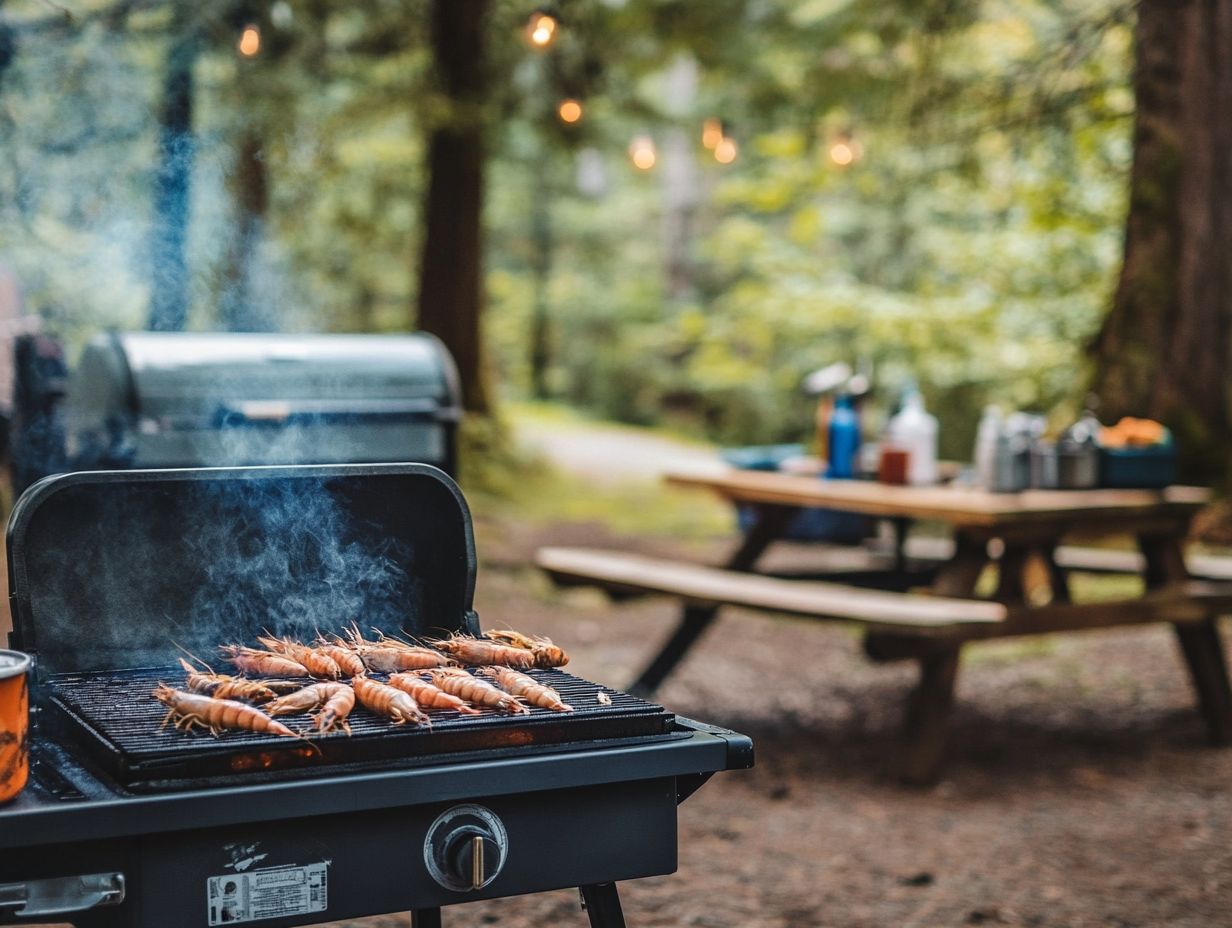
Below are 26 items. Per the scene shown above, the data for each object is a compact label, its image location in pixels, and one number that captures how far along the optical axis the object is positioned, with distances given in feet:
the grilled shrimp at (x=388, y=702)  6.52
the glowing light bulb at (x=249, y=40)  22.09
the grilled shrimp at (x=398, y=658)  7.53
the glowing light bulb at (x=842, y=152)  32.35
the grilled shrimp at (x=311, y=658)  7.34
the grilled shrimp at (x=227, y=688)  6.76
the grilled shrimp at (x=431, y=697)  6.79
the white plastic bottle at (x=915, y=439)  18.33
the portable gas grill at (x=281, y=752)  5.94
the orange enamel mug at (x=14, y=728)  5.74
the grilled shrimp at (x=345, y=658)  7.40
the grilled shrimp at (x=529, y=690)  6.95
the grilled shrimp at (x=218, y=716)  6.30
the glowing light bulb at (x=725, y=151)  32.99
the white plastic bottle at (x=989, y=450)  17.74
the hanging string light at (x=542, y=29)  22.70
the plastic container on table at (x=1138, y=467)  18.52
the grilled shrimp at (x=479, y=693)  6.89
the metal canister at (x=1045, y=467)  18.13
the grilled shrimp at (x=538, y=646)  8.05
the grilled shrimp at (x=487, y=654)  7.89
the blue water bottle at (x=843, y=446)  18.92
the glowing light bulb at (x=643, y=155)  32.71
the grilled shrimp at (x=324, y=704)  6.38
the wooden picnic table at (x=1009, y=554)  16.40
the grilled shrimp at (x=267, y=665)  7.25
